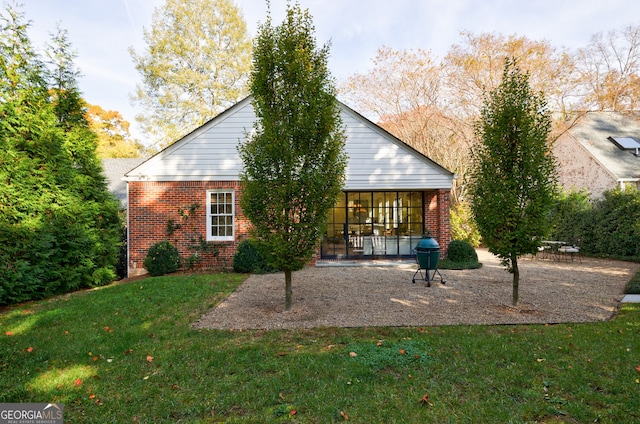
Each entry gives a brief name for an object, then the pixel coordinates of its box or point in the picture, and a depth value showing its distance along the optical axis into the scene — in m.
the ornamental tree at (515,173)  5.98
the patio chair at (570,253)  11.91
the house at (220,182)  11.38
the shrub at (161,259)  10.62
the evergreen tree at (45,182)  7.61
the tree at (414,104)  18.12
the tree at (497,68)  16.27
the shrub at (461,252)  11.57
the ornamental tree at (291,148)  5.95
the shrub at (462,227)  15.66
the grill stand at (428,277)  8.51
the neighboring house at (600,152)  17.05
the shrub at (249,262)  10.72
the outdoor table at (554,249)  13.30
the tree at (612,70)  17.00
